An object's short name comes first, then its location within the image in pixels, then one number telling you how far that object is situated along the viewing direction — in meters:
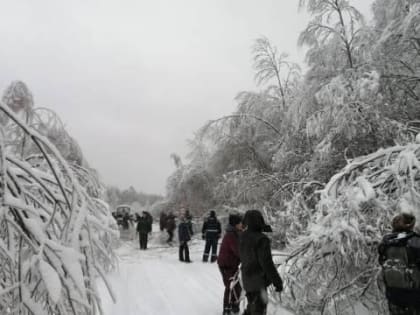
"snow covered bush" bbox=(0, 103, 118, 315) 1.45
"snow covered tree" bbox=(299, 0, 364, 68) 11.07
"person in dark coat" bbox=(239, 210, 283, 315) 4.25
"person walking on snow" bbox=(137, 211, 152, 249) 15.60
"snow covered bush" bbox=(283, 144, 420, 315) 4.36
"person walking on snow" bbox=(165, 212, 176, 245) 17.44
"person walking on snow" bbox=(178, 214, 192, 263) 10.77
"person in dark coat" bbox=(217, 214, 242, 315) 5.52
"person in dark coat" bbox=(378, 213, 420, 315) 3.47
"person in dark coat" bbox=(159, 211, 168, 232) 19.18
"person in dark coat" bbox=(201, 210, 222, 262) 10.68
